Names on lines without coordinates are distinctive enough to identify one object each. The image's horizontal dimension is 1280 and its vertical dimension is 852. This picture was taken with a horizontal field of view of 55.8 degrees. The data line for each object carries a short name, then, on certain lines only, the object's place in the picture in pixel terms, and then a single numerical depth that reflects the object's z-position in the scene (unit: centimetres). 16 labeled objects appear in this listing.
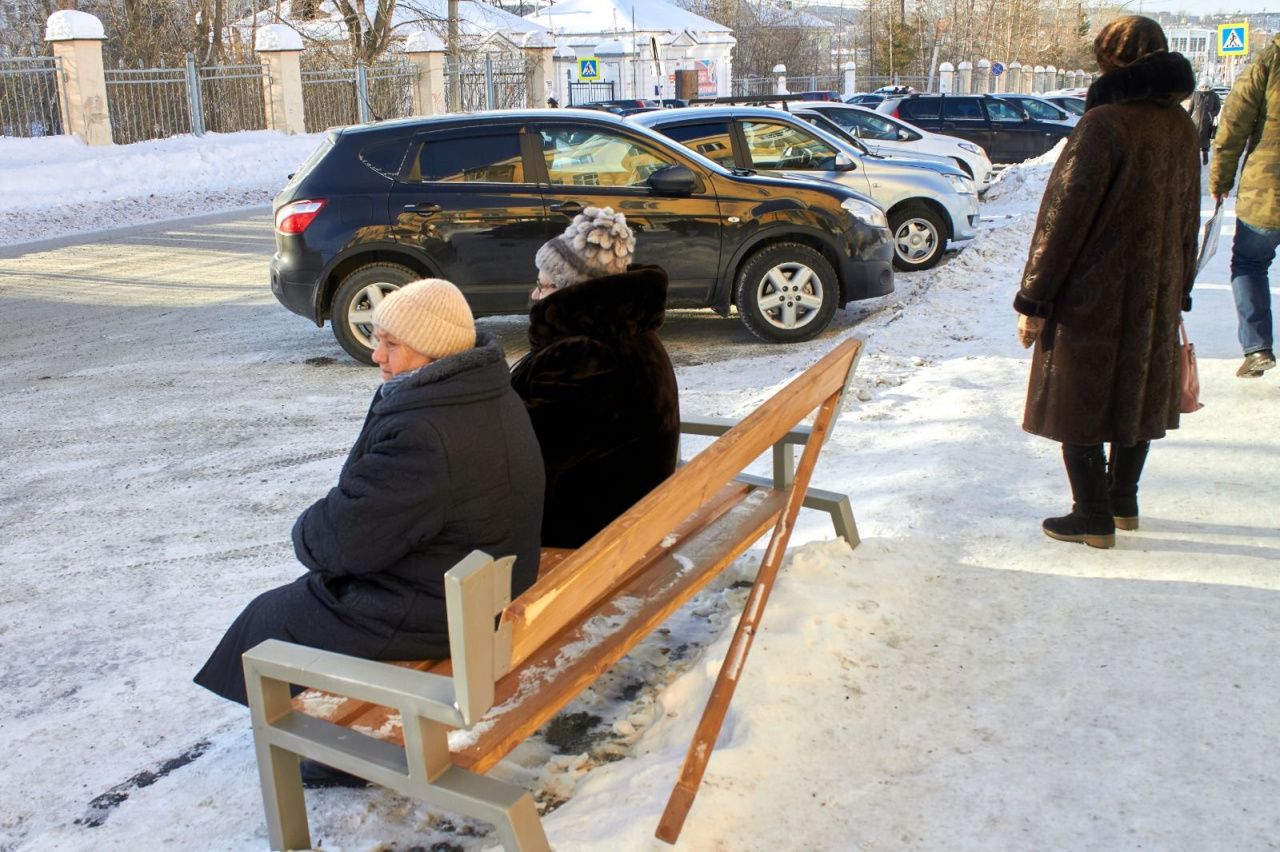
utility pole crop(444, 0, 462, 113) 3344
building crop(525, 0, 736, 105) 5094
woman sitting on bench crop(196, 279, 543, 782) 282
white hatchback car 1725
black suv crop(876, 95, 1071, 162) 2559
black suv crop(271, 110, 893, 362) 847
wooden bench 217
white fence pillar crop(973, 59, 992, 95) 5937
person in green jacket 600
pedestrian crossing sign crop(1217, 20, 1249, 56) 3372
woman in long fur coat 396
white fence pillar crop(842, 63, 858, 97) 5222
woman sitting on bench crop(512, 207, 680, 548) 367
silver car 1168
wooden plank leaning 268
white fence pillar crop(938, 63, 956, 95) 5409
